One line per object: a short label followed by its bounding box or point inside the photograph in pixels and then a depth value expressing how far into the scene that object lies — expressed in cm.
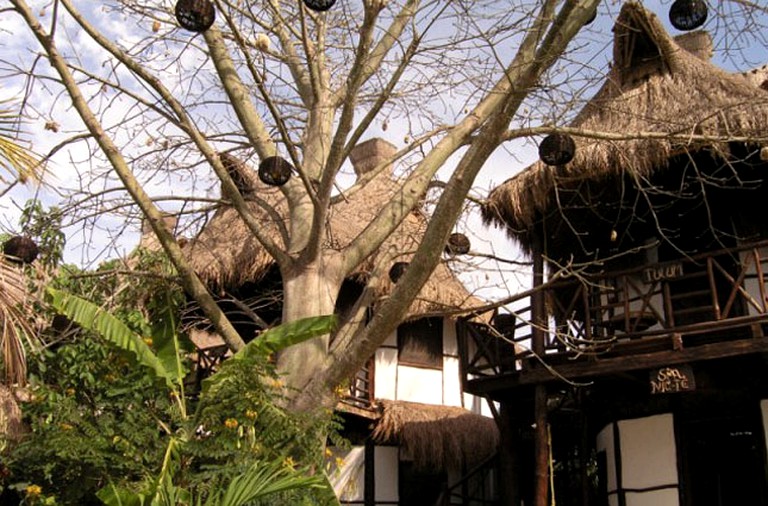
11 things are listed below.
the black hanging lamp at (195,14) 571
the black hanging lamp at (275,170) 634
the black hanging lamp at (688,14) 608
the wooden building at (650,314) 877
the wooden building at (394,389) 1242
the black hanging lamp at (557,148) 676
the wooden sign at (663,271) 879
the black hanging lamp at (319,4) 583
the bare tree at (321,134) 582
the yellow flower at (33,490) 601
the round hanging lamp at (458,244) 824
